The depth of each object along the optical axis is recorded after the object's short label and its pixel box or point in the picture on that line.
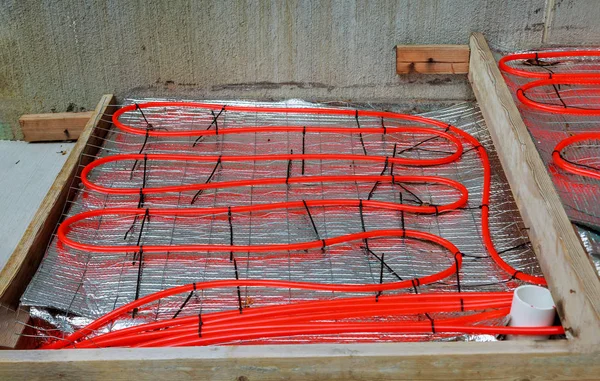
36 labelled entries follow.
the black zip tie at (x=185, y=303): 2.54
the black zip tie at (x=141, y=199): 3.11
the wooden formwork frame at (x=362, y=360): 2.09
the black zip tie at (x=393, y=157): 3.27
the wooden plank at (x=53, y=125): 3.90
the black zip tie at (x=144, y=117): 3.66
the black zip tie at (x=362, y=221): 2.85
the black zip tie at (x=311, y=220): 2.90
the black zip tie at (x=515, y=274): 2.61
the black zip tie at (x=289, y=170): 3.16
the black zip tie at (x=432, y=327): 2.36
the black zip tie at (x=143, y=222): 2.90
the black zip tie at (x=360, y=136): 3.46
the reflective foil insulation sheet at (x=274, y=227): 2.60
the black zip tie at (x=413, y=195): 3.08
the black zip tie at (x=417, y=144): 3.45
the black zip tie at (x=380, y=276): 2.51
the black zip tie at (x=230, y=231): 2.80
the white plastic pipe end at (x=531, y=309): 2.24
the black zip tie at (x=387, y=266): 2.67
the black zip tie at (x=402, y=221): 2.85
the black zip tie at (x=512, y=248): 2.78
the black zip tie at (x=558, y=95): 3.39
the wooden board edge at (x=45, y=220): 2.64
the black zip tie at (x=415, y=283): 2.57
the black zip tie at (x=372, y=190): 3.13
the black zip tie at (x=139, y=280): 2.55
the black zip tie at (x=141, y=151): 3.32
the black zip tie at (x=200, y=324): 2.36
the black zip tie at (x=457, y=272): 2.62
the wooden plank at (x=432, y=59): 3.69
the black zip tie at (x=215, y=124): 3.54
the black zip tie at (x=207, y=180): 3.14
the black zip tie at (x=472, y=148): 3.37
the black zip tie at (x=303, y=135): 3.51
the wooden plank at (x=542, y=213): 2.12
